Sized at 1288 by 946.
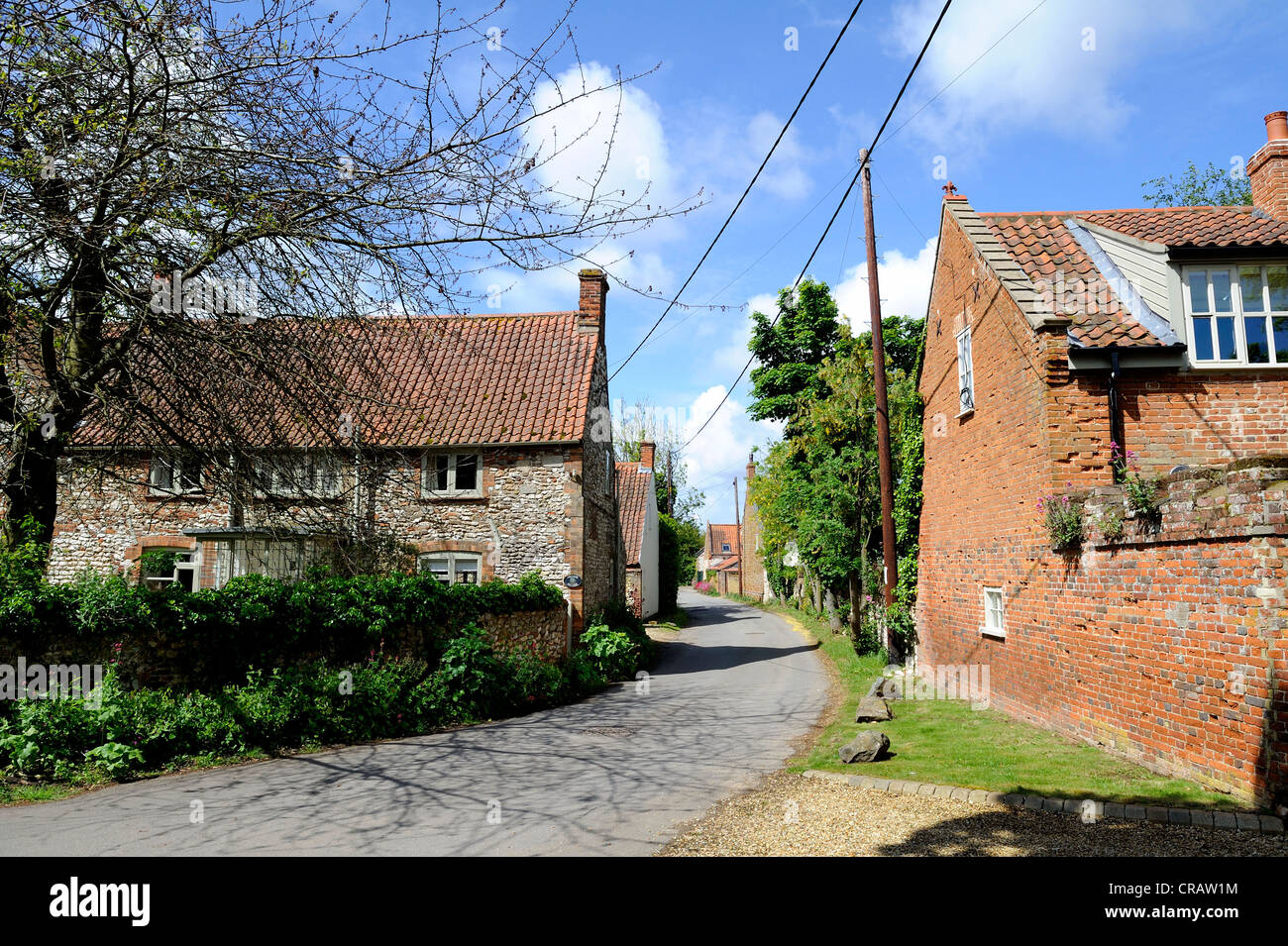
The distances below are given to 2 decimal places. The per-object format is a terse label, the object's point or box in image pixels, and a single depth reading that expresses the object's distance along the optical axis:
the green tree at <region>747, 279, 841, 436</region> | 31.81
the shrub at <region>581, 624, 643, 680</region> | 18.17
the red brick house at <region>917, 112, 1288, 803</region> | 6.57
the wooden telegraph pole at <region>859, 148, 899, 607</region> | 16.75
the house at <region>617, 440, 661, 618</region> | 33.38
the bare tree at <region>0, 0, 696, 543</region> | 6.07
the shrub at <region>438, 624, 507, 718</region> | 13.04
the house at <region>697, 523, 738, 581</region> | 101.69
